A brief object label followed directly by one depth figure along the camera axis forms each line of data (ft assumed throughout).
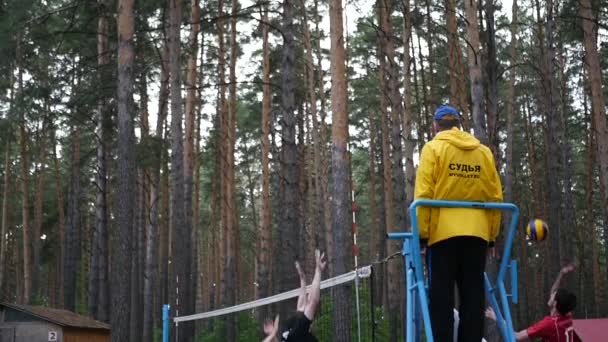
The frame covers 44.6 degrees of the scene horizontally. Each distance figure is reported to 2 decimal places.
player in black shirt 19.48
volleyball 18.76
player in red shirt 18.08
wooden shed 49.42
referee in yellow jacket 12.63
